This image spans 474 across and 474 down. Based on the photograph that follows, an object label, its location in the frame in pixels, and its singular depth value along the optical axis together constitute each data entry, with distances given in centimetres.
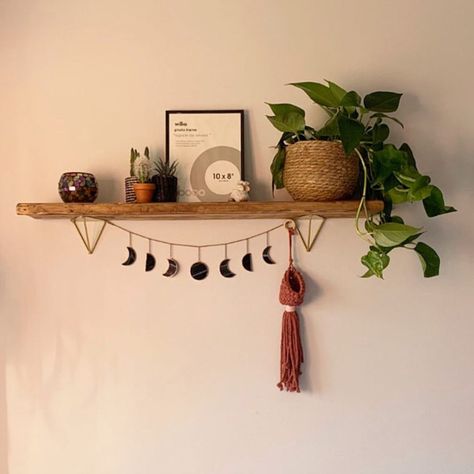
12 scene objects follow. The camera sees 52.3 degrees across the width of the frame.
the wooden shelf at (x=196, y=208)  120
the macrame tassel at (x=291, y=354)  132
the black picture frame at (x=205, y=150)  135
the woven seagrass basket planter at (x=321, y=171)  120
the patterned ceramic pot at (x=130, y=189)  129
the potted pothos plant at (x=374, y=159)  112
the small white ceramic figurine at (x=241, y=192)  127
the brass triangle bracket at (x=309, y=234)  137
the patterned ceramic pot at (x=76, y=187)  126
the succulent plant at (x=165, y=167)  133
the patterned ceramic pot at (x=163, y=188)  128
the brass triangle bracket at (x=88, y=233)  137
